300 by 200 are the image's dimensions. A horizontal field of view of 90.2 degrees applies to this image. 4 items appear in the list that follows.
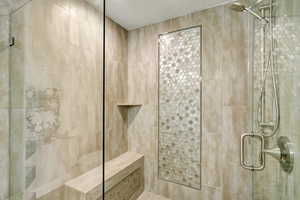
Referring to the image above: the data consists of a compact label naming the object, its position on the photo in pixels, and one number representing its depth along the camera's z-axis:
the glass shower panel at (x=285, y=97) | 0.54
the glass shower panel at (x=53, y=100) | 0.72
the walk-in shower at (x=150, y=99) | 0.73
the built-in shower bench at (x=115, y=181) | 0.77
